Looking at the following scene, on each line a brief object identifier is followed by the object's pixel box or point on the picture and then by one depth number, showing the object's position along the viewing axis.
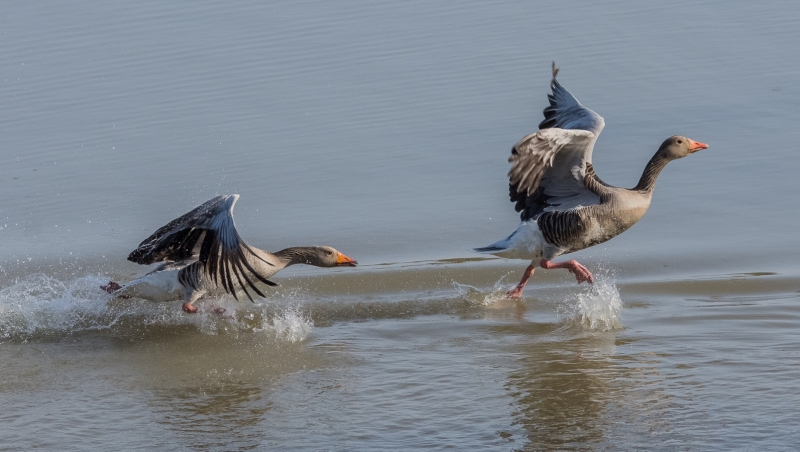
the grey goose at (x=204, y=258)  15.78
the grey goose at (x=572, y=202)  17.94
